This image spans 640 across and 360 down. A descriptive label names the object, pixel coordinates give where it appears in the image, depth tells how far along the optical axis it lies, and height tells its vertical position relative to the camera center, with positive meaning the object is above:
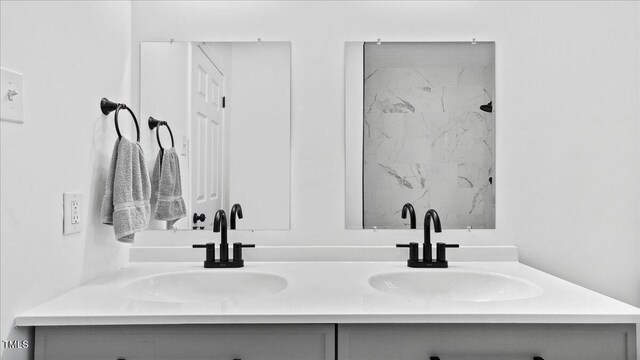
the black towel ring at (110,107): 1.33 +0.25
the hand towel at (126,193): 1.28 -0.02
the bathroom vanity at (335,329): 0.94 -0.31
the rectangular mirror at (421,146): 1.59 +0.16
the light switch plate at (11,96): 0.91 +0.19
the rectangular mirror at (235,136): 1.59 +0.19
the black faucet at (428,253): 1.45 -0.22
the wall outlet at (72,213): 1.14 -0.07
